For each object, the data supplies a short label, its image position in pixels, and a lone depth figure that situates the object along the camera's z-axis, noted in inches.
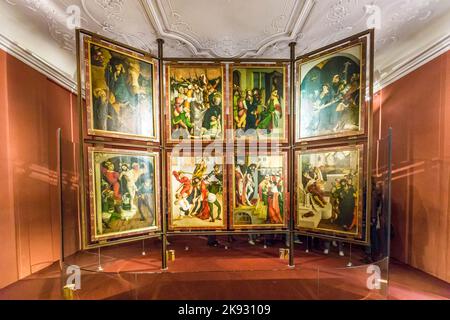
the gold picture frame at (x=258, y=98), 129.7
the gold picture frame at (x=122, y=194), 107.1
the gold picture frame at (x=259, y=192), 130.6
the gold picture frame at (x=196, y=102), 128.2
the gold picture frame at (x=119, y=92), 105.7
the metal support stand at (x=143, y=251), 145.3
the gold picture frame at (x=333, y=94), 108.6
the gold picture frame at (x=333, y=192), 110.6
